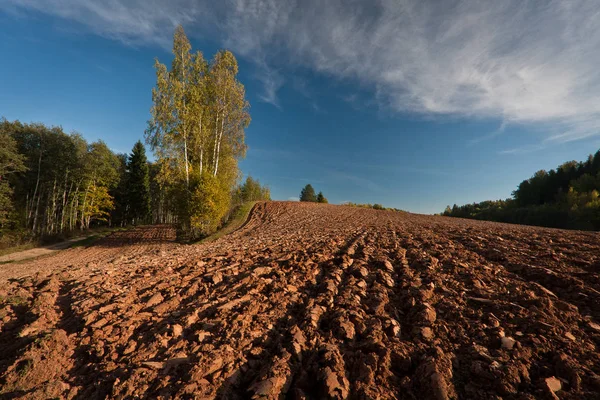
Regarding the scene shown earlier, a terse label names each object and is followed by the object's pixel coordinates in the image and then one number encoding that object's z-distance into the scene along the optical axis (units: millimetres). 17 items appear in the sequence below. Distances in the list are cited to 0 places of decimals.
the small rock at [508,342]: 2896
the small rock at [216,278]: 5812
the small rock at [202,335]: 3426
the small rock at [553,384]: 2268
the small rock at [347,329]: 3396
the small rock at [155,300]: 4775
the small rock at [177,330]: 3593
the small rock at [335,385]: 2426
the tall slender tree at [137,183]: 39406
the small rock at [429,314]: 3646
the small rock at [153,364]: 2861
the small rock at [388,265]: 6078
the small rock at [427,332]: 3281
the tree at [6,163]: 18516
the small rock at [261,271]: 6155
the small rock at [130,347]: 3242
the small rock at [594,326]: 3172
